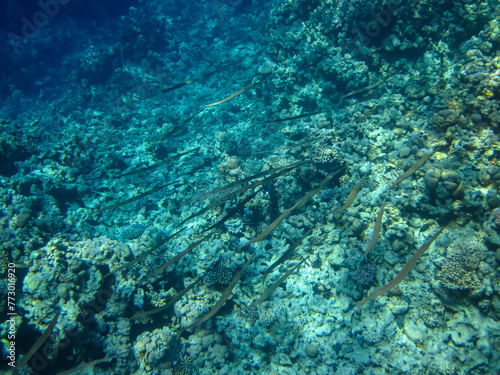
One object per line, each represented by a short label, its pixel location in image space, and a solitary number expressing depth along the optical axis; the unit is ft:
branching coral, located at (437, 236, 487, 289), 12.99
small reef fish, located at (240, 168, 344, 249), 12.12
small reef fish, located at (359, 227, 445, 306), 9.50
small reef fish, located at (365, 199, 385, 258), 11.81
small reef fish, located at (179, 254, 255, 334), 12.05
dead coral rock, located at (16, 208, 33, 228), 20.34
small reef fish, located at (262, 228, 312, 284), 12.15
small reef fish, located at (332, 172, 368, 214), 12.49
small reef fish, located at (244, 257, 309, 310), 12.18
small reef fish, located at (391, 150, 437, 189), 12.55
